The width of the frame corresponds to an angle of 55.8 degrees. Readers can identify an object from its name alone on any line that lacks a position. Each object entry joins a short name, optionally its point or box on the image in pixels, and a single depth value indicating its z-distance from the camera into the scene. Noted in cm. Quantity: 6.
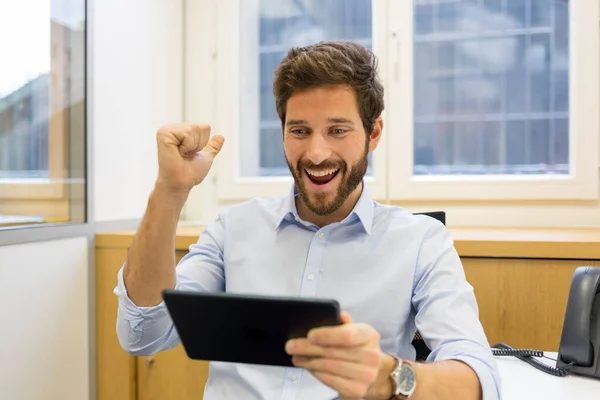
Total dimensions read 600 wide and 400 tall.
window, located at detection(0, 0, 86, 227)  169
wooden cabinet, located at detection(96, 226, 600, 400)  166
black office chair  141
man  105
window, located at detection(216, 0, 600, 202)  217
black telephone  120
